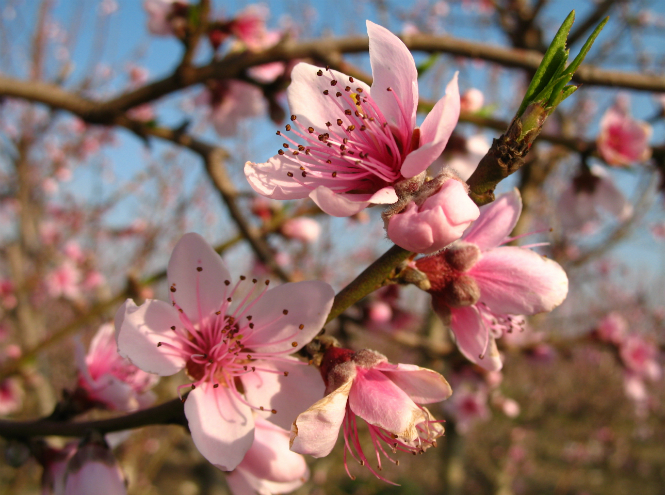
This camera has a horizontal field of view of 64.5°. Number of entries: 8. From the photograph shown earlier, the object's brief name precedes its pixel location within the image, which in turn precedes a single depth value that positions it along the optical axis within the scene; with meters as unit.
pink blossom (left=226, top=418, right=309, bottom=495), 0.10
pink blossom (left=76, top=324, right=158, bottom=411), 0.11
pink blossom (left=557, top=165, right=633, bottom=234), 0.23
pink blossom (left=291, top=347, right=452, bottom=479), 0.08
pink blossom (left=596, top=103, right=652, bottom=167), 0.20
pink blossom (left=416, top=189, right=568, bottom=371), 0.09
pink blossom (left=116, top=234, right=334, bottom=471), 0.09
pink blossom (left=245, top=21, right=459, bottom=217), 0.09
